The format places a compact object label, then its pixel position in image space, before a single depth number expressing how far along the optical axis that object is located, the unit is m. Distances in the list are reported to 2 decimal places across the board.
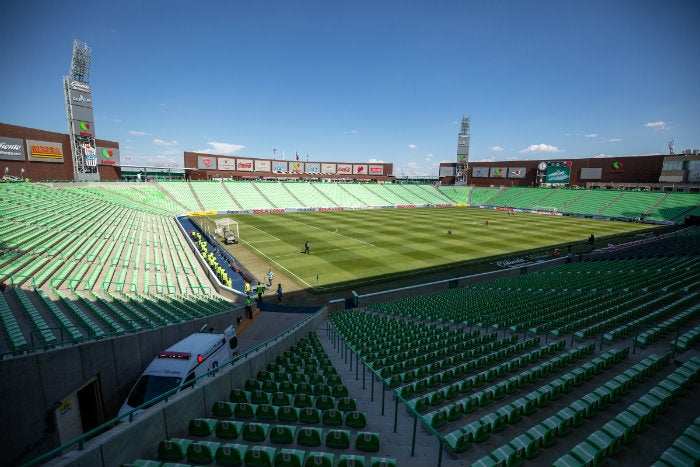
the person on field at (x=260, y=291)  21.66
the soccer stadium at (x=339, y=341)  6.01
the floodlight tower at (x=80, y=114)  48.75
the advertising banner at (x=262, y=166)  97.16
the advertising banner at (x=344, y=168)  112.68
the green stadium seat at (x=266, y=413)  7.02
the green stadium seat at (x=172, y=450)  5.64
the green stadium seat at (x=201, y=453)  5.50
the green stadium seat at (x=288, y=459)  5.18
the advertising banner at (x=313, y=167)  107.19
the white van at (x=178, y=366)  8.63
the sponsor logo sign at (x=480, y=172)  108.24
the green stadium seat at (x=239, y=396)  7.89
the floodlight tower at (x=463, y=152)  113.69
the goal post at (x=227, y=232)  39.16
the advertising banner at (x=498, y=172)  103.89
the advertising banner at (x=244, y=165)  93.78
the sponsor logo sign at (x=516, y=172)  100.28
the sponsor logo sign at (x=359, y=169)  115.06
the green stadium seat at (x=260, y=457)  5.30
